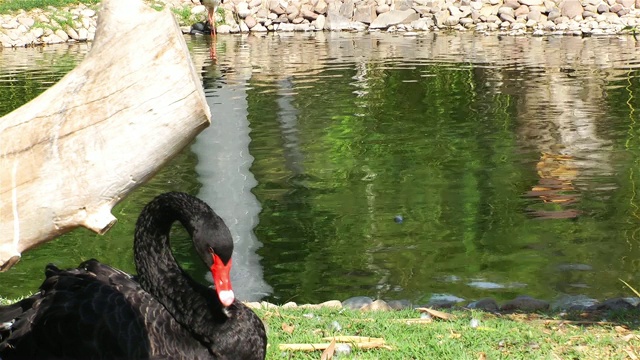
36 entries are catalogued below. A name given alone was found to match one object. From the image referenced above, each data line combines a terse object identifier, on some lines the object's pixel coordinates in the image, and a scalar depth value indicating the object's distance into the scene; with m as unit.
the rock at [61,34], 30.28
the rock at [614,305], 6.95
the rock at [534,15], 27.89
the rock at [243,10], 31.33
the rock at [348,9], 30.28
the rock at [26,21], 30.22
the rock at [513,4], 28.31
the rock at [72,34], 30.59
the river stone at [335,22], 30.06
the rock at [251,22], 30.91
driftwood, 3.11
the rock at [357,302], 7.19
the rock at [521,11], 28.20
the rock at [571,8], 27.36
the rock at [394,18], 29.50
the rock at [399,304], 7.15
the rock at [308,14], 30.67
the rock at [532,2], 28.11
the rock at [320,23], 30.41
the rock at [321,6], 30.74
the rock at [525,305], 7.06
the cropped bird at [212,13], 28.04
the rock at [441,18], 29.14
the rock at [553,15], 27.70
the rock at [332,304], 6.92
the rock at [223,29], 30.80
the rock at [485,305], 7.07
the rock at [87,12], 31.16
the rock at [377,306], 7.02
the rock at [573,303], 7.05
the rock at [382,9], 30.16
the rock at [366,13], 29.97
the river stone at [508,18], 28.23
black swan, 4.61
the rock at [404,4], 29.84
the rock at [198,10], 31.36
